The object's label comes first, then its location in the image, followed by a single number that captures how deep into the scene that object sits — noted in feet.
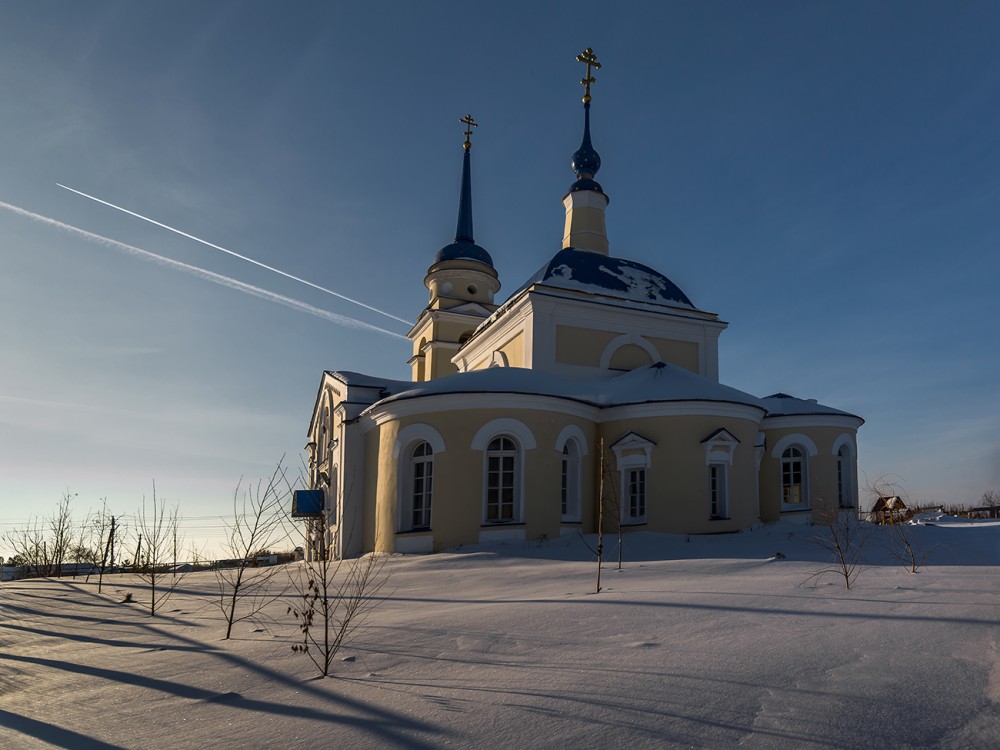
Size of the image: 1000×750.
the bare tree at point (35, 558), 58.13
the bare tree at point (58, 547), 58.75
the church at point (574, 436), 49.78
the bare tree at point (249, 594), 23.81
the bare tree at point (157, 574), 32.39
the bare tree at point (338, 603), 18.05
